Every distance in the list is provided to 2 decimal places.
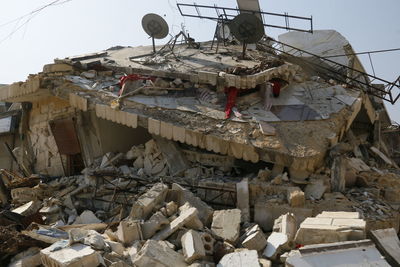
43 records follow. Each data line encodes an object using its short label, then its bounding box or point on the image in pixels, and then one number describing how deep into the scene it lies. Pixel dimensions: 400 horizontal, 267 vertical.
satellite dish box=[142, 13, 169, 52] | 14.09
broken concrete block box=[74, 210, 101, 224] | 8.23
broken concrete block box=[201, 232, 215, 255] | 5.97
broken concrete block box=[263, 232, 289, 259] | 5.82
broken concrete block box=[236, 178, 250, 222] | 8.01
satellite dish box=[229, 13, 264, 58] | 11.20
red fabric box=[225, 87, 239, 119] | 9.48
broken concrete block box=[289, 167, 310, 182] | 8.46
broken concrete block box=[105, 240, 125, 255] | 5.98
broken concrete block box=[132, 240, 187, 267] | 5.49
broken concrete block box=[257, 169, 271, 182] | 8.46
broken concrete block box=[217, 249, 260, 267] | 5.43
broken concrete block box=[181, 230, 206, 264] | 5.61
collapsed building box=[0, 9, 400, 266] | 5.90
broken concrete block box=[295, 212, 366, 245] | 5.64
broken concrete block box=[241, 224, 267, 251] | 6.01
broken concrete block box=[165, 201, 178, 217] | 6.93
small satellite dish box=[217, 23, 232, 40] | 15.80
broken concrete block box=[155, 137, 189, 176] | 9.48
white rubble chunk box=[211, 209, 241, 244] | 6.43
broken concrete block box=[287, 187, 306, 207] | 7.55
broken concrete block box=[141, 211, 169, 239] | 6.44
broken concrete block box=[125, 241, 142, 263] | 5.78
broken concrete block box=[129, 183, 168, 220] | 6.88
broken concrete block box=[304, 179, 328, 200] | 8.07
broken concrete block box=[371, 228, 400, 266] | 5.11
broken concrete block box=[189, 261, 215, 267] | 5.48
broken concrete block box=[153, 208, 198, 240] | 6.36
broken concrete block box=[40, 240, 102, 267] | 5.34
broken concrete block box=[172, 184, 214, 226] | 7.25
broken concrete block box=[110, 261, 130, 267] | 5.38
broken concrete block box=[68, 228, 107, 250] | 5.85
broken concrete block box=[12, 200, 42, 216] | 8.78
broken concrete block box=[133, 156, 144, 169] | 10.11
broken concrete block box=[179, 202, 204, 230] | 6.54
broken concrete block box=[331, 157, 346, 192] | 8.45
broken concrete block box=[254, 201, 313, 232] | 7.49
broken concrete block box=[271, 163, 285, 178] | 8.63
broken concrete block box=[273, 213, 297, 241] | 6.25
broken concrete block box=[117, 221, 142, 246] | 6.23
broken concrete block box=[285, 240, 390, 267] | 4.96
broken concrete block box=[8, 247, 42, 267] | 6.02
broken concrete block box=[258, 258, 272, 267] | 5.52
